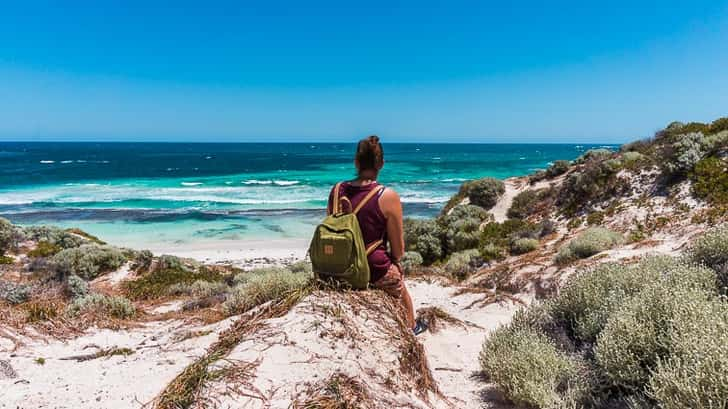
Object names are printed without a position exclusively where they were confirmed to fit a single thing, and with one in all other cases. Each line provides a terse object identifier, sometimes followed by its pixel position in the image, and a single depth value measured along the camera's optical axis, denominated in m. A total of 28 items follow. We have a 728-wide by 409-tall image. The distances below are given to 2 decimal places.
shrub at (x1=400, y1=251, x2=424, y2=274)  10.07
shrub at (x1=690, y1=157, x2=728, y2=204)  8.78
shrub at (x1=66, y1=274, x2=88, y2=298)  7.67
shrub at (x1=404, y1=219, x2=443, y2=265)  12.50
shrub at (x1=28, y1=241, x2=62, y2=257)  11.69
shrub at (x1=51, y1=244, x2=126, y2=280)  9.87
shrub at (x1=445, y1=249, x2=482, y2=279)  10.13
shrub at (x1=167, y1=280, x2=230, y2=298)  8.29
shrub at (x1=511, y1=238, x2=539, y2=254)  10.46
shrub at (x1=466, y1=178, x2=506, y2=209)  17.19
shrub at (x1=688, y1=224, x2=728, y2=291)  4.04
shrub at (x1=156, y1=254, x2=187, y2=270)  11.27
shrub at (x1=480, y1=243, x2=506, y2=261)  10.68
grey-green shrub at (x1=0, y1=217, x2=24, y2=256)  11.86
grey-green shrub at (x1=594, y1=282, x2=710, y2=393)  2.87
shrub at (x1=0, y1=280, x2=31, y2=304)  6.35
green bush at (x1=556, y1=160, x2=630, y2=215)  11.91
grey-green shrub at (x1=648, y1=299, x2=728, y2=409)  2.21
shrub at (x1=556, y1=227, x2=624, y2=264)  7.65
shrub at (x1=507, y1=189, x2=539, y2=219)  14.94
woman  3.56
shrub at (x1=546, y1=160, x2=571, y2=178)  17.70
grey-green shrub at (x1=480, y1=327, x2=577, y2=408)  3.28
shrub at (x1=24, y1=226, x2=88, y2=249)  13.27
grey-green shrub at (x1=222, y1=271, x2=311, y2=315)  5.30
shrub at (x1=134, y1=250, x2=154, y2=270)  11.16
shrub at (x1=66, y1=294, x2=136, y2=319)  5.93
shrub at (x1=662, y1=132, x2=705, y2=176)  10.38
